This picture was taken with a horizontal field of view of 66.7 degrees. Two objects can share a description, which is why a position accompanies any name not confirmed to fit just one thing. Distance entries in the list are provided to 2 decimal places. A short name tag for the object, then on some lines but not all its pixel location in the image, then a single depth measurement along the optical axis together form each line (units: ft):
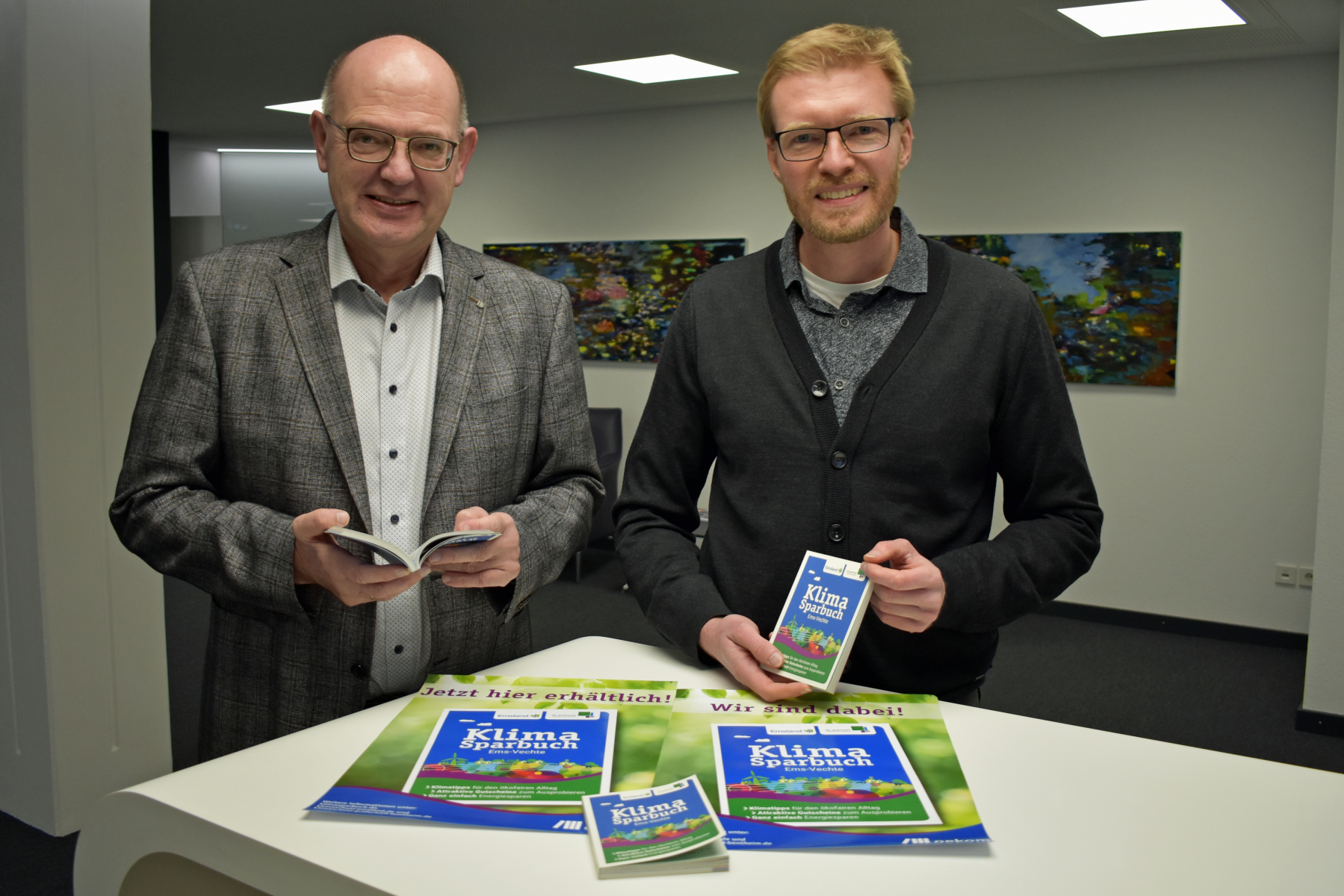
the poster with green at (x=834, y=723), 3.49
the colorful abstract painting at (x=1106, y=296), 18.69
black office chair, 22.31
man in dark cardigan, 5.33
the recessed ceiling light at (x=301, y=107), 23.89
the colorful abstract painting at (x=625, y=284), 23.64
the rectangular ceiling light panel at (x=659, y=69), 19.11
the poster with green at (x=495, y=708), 3.64
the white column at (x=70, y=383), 10.46
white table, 3.29
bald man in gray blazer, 5.05
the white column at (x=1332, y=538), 13.69
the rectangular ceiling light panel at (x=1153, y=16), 14.69
